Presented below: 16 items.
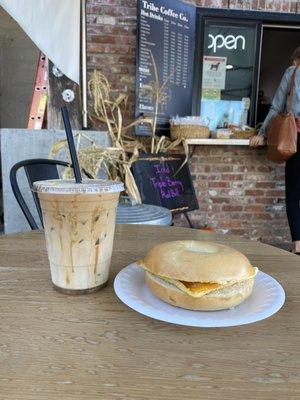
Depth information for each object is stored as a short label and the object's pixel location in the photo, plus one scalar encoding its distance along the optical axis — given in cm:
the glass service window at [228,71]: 315
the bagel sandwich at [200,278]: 58
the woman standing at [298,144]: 291
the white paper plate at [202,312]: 56
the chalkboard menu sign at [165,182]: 253
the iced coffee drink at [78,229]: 63
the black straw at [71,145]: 69
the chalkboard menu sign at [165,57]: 287
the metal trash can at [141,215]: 168
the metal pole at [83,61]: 255
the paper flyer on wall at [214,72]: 321
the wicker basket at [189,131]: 293
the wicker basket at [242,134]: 311
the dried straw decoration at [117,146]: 169
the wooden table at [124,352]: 44
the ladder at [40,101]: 271
